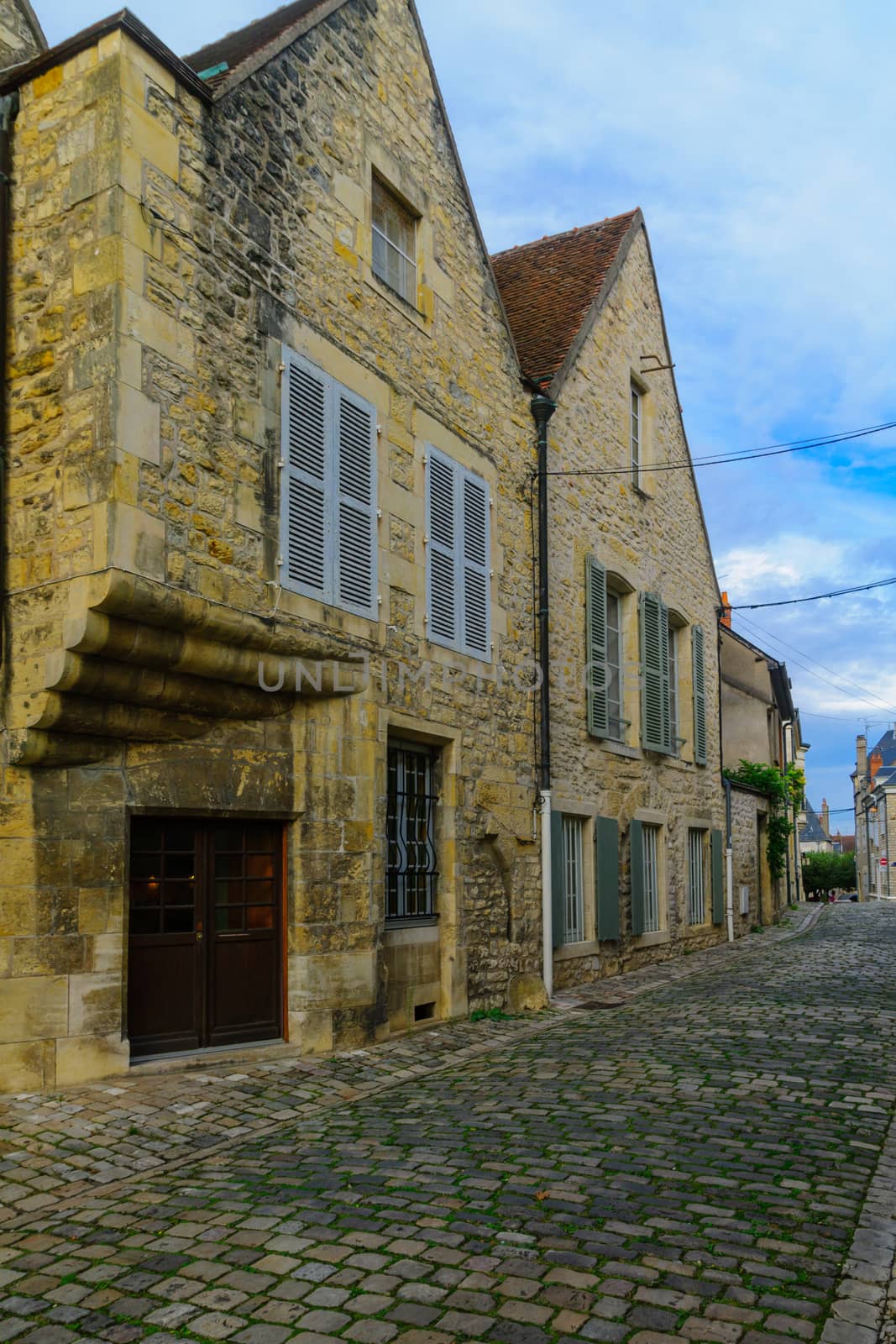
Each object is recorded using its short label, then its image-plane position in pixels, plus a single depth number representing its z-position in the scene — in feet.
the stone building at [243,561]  20.47
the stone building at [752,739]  67.15
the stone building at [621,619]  40.60
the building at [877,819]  174.19
